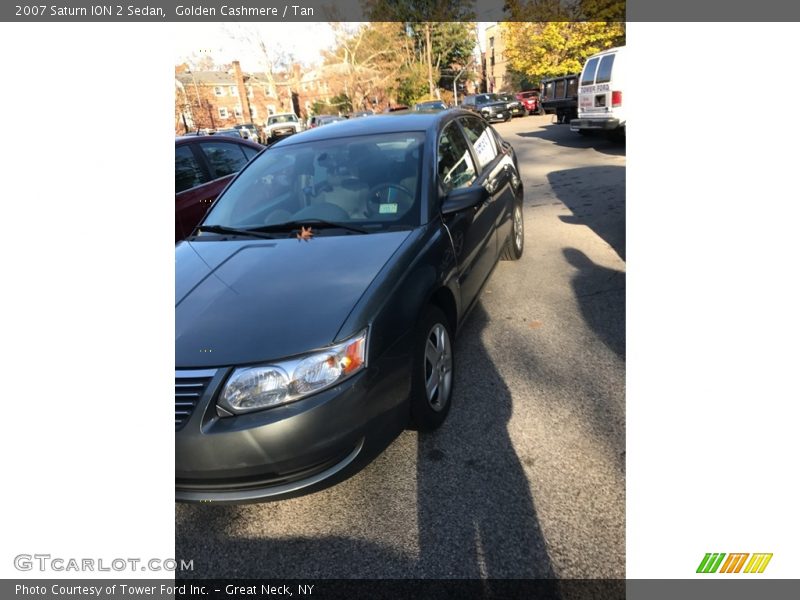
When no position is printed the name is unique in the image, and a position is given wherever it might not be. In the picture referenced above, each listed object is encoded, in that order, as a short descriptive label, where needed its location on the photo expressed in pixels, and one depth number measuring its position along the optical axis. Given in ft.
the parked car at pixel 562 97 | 59.52
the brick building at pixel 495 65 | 155.63
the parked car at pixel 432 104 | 86.25
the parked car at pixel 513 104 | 86.12
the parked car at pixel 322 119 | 81.84
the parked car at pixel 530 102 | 95.71
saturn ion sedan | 6.51
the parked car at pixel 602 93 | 37.54
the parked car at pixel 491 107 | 84.17
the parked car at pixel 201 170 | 16.99
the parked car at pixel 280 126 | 90.27
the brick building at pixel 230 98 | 154.30
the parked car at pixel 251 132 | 79.19
